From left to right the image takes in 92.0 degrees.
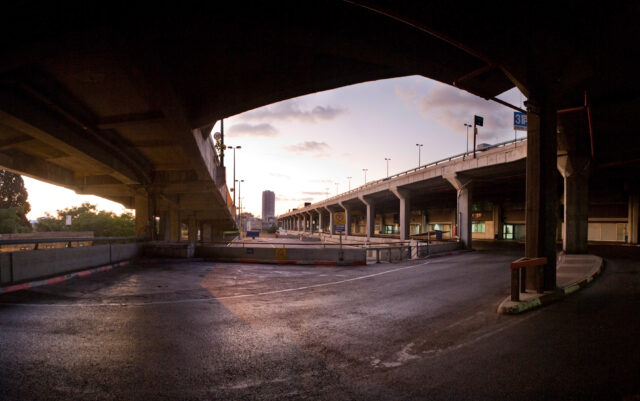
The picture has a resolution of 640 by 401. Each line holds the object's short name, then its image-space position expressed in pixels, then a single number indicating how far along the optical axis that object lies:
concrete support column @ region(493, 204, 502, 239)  54.16
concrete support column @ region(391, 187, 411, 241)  43.87
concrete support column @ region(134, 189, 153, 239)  25.77
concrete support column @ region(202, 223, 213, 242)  74.57
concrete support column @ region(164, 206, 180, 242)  42.79
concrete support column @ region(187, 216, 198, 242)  50.97
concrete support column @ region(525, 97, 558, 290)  8.65
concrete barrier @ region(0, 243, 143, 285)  11.18
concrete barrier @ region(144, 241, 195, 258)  21.78
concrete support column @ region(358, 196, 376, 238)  58.54
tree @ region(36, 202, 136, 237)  58.69
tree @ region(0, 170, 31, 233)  60.91
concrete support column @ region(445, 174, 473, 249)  31.23
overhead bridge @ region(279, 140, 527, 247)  28.50
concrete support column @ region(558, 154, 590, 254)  21.55
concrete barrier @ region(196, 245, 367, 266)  19.91
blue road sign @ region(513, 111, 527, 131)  17.21
